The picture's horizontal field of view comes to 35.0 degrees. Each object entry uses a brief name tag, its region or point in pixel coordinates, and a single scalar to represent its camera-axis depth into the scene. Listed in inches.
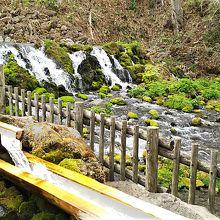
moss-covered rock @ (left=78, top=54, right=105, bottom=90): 564.0
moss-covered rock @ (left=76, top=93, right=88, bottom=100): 488.6
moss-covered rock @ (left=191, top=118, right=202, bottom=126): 403.2
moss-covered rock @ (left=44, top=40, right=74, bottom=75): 559.1
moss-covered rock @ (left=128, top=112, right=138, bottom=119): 412.8
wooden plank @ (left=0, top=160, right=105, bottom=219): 125.7
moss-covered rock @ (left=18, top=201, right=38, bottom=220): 151.2
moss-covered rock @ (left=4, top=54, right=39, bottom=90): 453.7
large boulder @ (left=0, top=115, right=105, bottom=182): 184.7
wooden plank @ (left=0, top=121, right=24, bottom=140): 186.4
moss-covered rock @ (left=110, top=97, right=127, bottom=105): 474.9
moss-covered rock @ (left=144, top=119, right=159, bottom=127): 379.6
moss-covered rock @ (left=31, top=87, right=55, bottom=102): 445.7
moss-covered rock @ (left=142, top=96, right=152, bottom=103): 507.5
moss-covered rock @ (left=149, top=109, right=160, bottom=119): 422.1
